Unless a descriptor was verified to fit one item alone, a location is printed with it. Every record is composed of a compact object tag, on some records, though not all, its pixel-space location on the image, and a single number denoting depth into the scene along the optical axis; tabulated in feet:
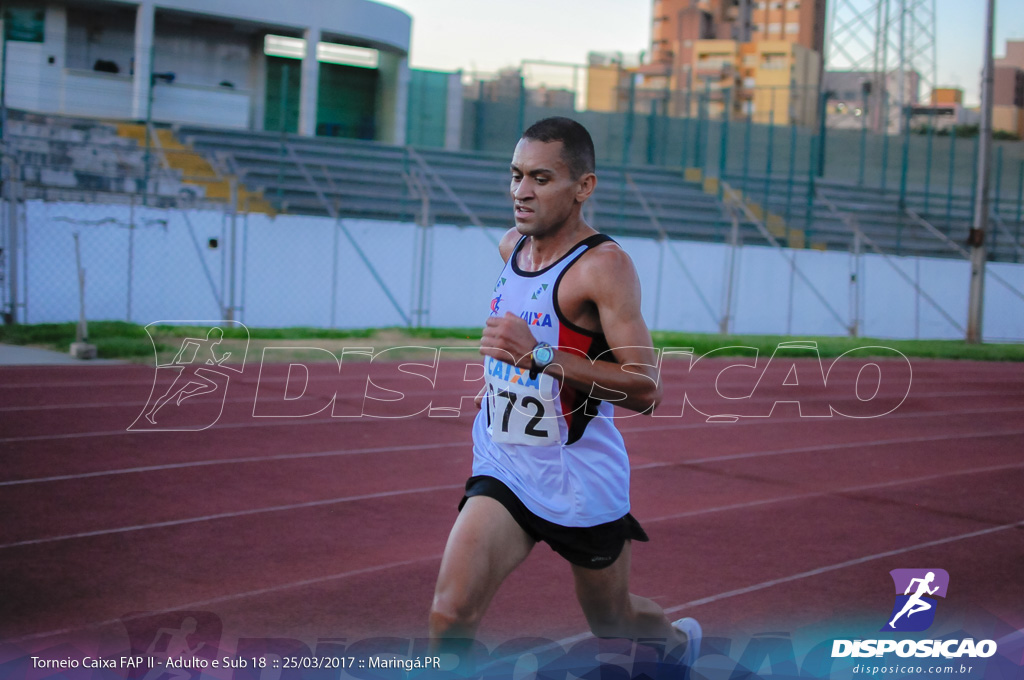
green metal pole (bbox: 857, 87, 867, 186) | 97.80
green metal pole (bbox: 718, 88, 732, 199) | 80.53
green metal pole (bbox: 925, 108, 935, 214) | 91.20
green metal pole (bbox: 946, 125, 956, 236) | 88.77
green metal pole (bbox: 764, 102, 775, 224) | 80.30
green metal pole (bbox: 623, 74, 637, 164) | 83.41
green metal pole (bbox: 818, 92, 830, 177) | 84.99
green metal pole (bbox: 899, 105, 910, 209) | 89.97
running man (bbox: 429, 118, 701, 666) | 9.14
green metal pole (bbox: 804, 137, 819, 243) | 79.42
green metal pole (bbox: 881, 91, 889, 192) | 98.68
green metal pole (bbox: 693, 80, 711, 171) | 90.12
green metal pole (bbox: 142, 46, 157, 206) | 51.65
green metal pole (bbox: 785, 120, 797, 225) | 78.03
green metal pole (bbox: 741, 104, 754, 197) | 82.11
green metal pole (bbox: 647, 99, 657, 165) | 96.42
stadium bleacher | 56.39
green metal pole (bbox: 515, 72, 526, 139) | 80.44
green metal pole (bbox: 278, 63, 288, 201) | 59.21
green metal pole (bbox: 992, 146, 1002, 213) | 92.31
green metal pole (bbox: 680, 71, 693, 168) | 88.84
